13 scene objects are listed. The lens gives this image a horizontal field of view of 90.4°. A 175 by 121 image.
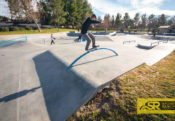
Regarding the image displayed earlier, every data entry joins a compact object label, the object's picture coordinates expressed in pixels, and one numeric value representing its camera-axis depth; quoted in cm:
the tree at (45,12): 4035
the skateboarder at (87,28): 501
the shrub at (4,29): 2345
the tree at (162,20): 8356
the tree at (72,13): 4672
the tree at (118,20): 7930
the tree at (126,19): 8578
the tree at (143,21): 8419
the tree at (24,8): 2584
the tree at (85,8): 5675
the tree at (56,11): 3600
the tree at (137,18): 8900
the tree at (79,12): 5110
